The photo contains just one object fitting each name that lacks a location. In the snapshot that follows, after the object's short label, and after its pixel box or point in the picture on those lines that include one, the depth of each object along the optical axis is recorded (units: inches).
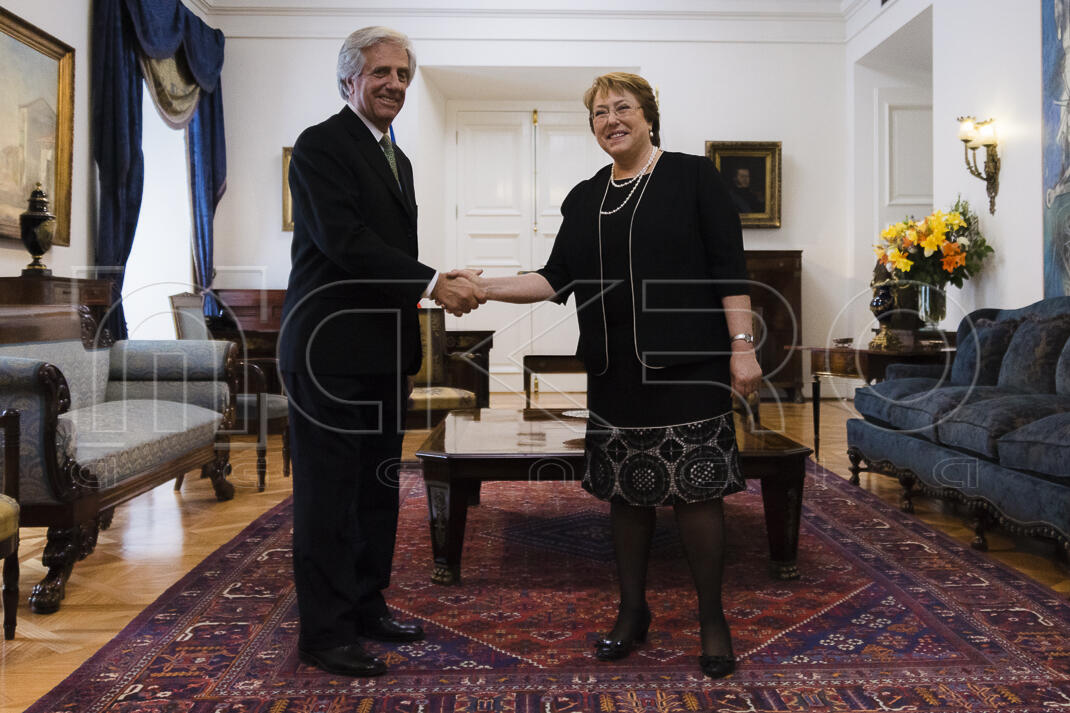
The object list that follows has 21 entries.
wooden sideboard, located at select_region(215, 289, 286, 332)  269.9
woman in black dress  73.2
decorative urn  173.9
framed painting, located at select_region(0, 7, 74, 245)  175.6
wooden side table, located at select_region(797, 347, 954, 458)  170.4
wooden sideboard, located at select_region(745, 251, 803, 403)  293.6
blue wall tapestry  165.6
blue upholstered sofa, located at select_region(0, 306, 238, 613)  97.4
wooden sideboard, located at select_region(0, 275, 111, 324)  159.2
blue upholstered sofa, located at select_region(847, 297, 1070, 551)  104.2
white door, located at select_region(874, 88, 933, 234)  296.8
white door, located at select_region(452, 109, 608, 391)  331.6
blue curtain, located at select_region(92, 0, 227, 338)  209.0
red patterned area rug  70.0
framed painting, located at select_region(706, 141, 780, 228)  296.7
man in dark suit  73.5
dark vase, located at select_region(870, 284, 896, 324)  184.7
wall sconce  195.9
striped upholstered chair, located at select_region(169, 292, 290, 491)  161.2
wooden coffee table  102.9
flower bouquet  190.4
